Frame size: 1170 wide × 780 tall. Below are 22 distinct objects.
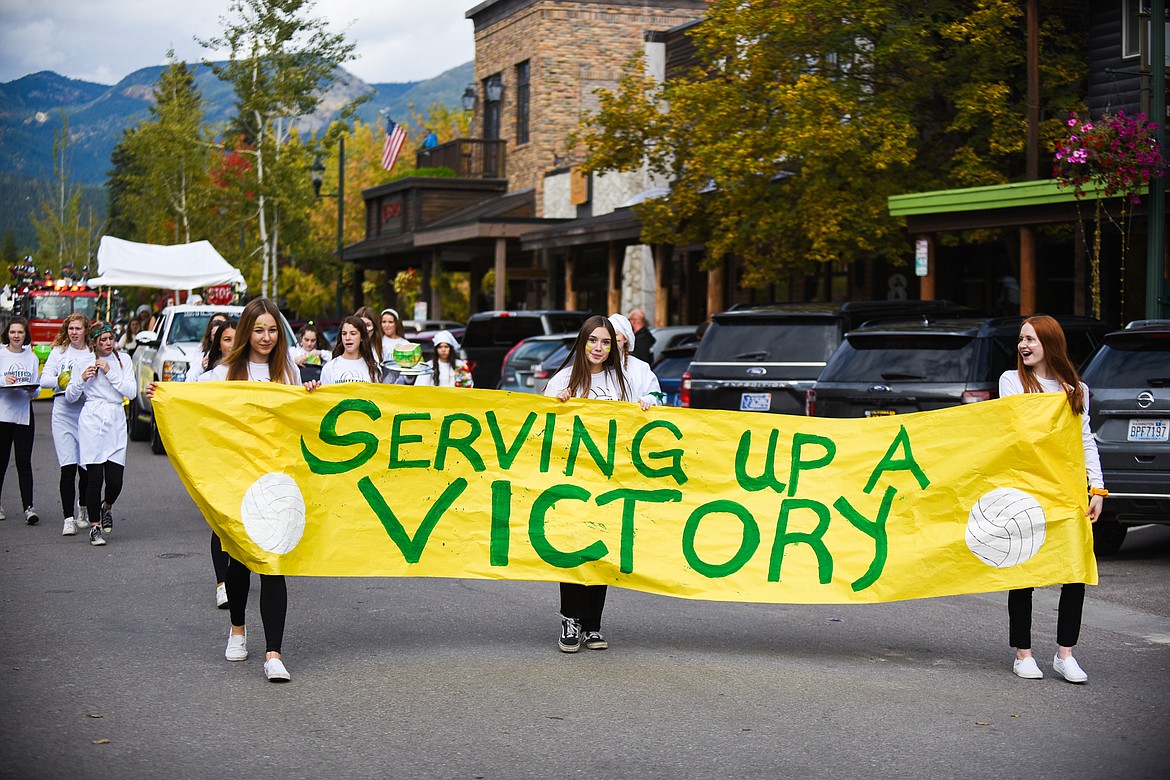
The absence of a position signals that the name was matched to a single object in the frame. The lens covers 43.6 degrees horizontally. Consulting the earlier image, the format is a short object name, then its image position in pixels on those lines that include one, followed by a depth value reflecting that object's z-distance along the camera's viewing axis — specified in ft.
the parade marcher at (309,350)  46.30
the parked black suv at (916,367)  38.91
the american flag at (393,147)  164.35
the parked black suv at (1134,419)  33.88
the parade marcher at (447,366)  47.93
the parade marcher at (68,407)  39.81
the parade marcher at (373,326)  33.09
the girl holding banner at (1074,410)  23.68
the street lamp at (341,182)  148.25
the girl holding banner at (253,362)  24.25
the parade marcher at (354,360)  30.34
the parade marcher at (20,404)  42.32
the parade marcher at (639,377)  26.66
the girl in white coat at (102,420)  38.88
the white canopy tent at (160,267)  102.53
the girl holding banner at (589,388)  25.36
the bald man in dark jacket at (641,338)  63.05
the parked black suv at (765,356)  48.01
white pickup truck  63.77
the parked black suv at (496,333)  83.76
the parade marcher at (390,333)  41.81
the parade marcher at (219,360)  26.58
